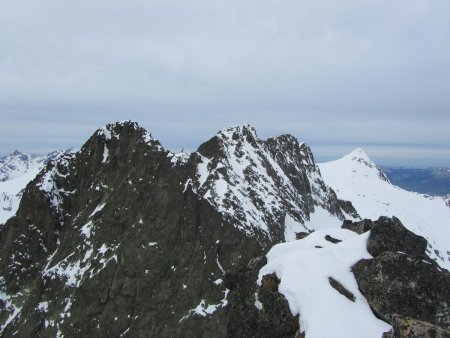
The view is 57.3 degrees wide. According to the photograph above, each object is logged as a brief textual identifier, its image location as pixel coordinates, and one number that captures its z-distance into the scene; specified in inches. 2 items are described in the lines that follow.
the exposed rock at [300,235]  1476.9
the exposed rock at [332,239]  1127.6
